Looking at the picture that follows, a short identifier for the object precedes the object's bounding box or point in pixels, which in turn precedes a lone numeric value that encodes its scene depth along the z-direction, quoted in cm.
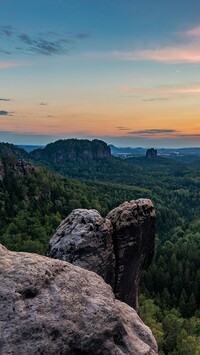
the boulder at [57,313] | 1491
